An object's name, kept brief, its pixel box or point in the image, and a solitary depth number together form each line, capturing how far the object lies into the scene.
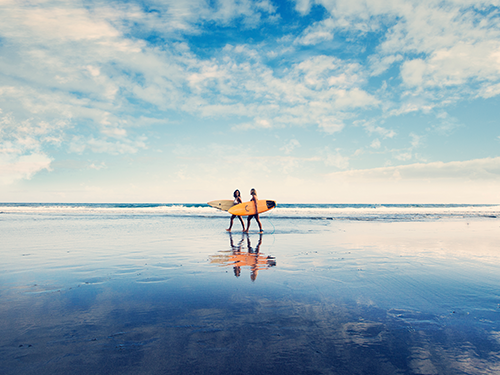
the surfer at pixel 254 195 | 15.82
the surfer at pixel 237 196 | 17.37
